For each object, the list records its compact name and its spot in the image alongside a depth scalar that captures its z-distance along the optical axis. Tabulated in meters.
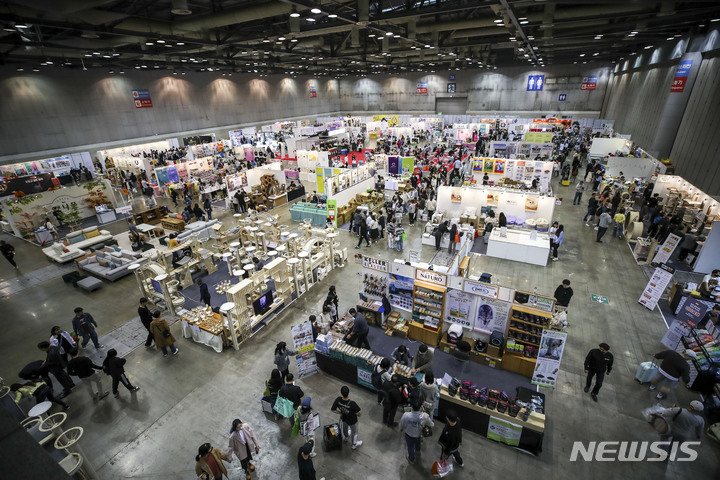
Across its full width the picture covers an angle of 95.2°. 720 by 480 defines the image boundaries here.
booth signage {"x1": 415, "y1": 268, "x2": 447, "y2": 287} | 8.59
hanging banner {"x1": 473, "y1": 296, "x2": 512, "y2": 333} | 8.03
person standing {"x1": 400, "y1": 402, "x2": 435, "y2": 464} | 5.59
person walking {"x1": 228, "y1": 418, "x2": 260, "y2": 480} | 5.45
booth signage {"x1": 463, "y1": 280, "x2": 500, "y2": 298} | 8.02
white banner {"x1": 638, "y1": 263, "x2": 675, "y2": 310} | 9.35
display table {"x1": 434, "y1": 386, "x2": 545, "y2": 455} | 5.91
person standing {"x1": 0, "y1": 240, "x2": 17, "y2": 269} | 13.62
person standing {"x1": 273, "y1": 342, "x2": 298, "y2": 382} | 7.21
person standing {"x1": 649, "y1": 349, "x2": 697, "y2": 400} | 6.77
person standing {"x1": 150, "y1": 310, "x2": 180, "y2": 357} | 8.51
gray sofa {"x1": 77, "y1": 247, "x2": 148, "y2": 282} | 12.87
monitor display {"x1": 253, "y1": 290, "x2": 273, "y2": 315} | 9.59
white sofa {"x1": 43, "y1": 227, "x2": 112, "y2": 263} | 14.46
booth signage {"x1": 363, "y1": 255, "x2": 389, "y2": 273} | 9.42
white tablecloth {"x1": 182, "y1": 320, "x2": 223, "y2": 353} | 8.93
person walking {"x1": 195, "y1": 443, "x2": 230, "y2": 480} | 4.96
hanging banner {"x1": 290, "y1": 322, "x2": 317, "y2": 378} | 7.62
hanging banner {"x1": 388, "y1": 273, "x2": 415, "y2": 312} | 9.24
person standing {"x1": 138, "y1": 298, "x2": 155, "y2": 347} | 8.79
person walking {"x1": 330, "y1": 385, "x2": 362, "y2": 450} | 5.90
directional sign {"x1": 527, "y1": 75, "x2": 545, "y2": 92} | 34.97
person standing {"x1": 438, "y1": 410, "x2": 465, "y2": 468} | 5.28
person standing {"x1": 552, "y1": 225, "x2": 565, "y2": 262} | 13.02
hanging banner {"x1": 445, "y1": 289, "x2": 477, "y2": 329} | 8.45
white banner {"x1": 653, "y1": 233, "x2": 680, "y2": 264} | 11.45
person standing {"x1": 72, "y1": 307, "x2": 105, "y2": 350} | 8.83
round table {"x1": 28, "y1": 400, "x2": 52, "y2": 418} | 5.32
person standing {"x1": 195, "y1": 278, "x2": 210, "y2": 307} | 10.02
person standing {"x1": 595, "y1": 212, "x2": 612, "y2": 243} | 14.02
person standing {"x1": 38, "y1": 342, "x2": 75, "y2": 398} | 7.55
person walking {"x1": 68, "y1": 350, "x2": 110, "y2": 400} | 7.46
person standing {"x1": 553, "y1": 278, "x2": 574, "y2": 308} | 9.06
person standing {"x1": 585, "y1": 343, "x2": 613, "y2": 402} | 6.80
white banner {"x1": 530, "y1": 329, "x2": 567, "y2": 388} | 6.73
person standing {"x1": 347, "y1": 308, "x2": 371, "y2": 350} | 8.25
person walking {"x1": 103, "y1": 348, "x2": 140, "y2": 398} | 7.32
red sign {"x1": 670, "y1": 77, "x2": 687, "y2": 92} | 16.30
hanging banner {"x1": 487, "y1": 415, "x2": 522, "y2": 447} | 6.03
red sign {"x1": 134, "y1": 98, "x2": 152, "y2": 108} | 30.80
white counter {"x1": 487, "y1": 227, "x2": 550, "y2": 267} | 12.69
